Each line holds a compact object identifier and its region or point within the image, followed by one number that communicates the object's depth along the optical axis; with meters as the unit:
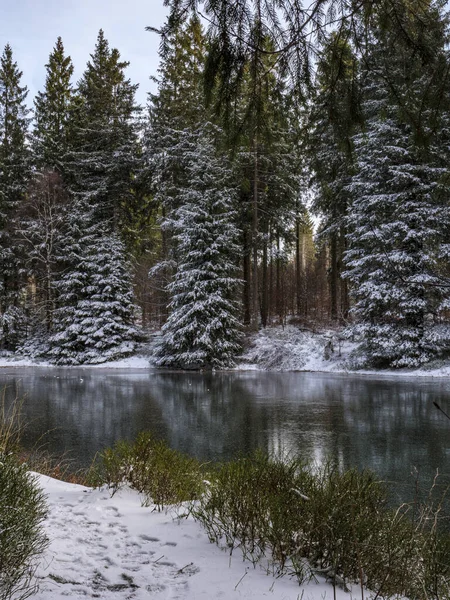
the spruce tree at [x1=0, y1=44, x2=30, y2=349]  28.17
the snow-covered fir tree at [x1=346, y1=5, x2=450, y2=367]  17.91
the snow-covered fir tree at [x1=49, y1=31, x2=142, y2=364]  25.97
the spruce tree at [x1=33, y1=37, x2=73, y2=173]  29.56
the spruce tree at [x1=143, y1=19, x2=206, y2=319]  26.08
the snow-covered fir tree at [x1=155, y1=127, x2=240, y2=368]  22.00
